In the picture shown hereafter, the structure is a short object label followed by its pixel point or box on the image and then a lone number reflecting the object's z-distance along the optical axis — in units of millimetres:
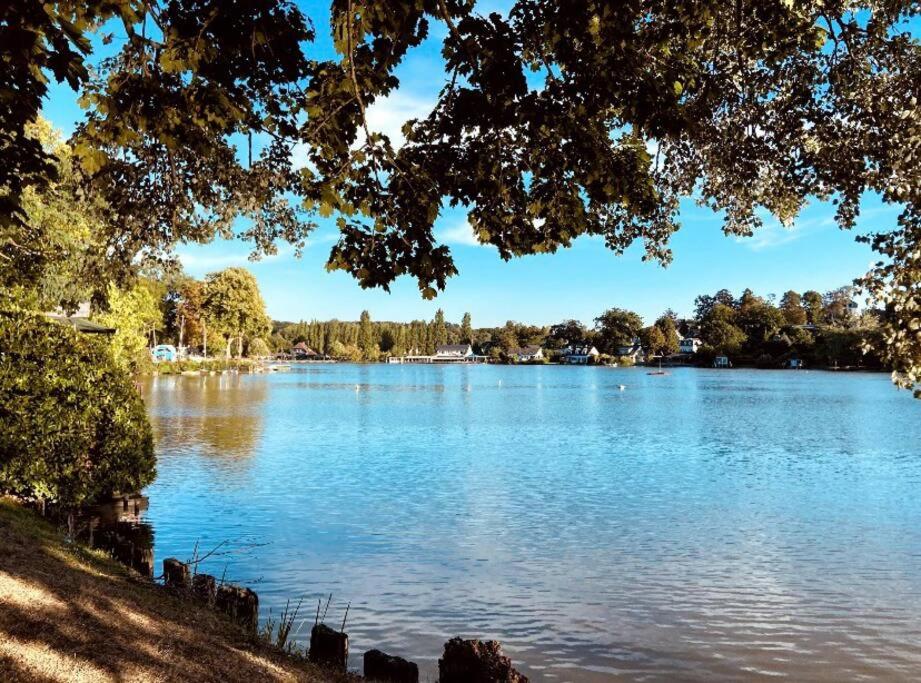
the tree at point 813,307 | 182875
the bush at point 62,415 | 12188
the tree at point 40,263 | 9289
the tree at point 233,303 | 110375
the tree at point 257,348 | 146500
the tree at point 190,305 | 109562
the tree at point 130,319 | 50156
